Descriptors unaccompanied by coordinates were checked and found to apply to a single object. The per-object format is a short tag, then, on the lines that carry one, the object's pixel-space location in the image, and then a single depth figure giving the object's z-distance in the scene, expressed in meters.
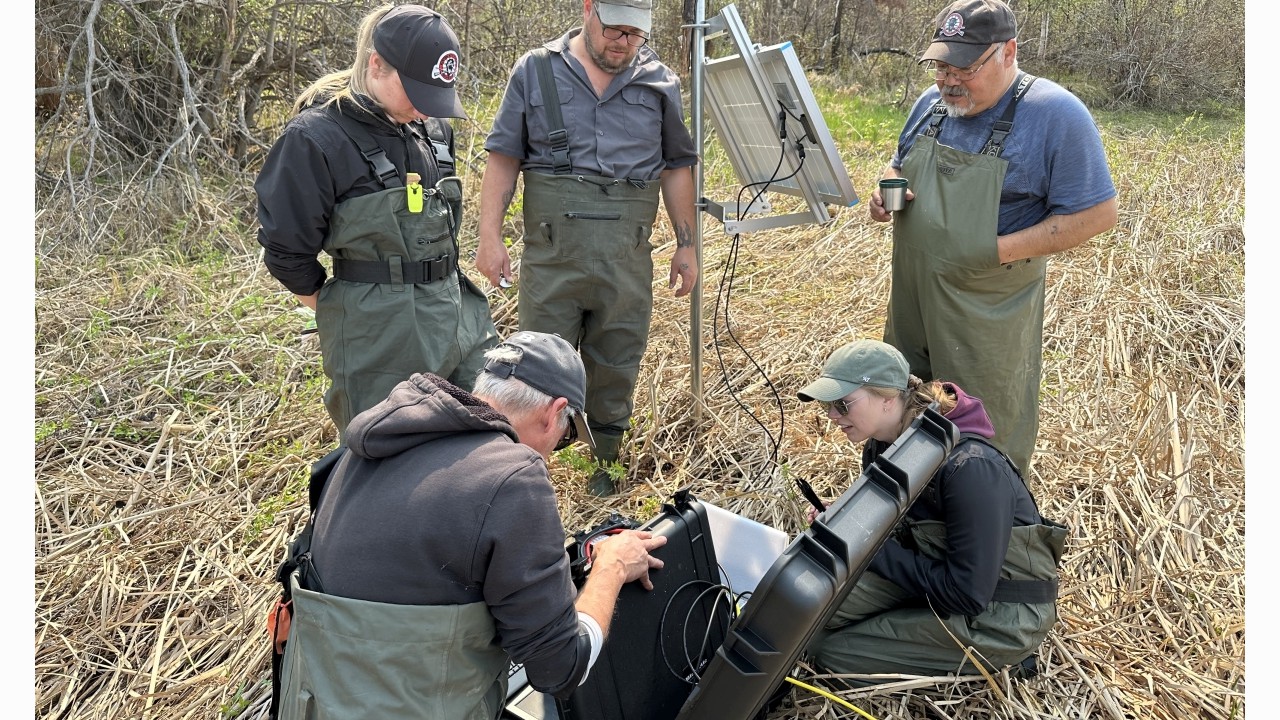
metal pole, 3.35
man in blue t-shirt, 2.84
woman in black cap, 2.70
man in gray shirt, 3.35
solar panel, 3.00
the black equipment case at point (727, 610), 1.94
